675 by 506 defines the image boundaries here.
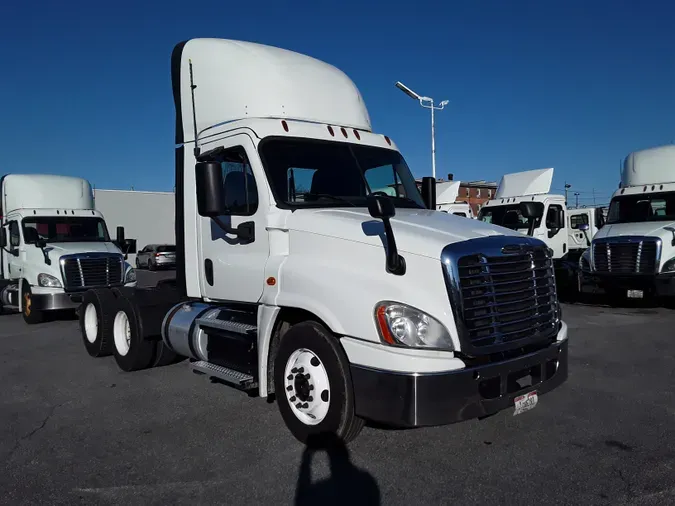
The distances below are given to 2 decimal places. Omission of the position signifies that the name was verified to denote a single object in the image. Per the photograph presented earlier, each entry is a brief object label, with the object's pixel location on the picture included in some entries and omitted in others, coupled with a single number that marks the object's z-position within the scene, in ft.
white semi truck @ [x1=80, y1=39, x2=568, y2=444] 13.55
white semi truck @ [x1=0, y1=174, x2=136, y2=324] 38.81
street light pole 79.51
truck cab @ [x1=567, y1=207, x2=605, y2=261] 66.03
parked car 108.88
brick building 244.01
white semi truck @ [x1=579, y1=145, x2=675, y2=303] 39.47
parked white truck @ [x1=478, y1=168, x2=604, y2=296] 52.39
